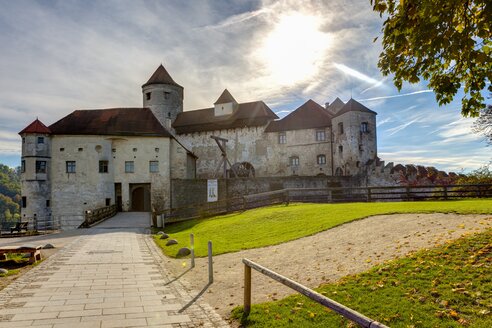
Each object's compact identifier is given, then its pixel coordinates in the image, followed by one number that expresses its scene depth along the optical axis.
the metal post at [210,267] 9.84
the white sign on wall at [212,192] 32.59
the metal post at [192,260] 12.01
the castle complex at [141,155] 41.78
